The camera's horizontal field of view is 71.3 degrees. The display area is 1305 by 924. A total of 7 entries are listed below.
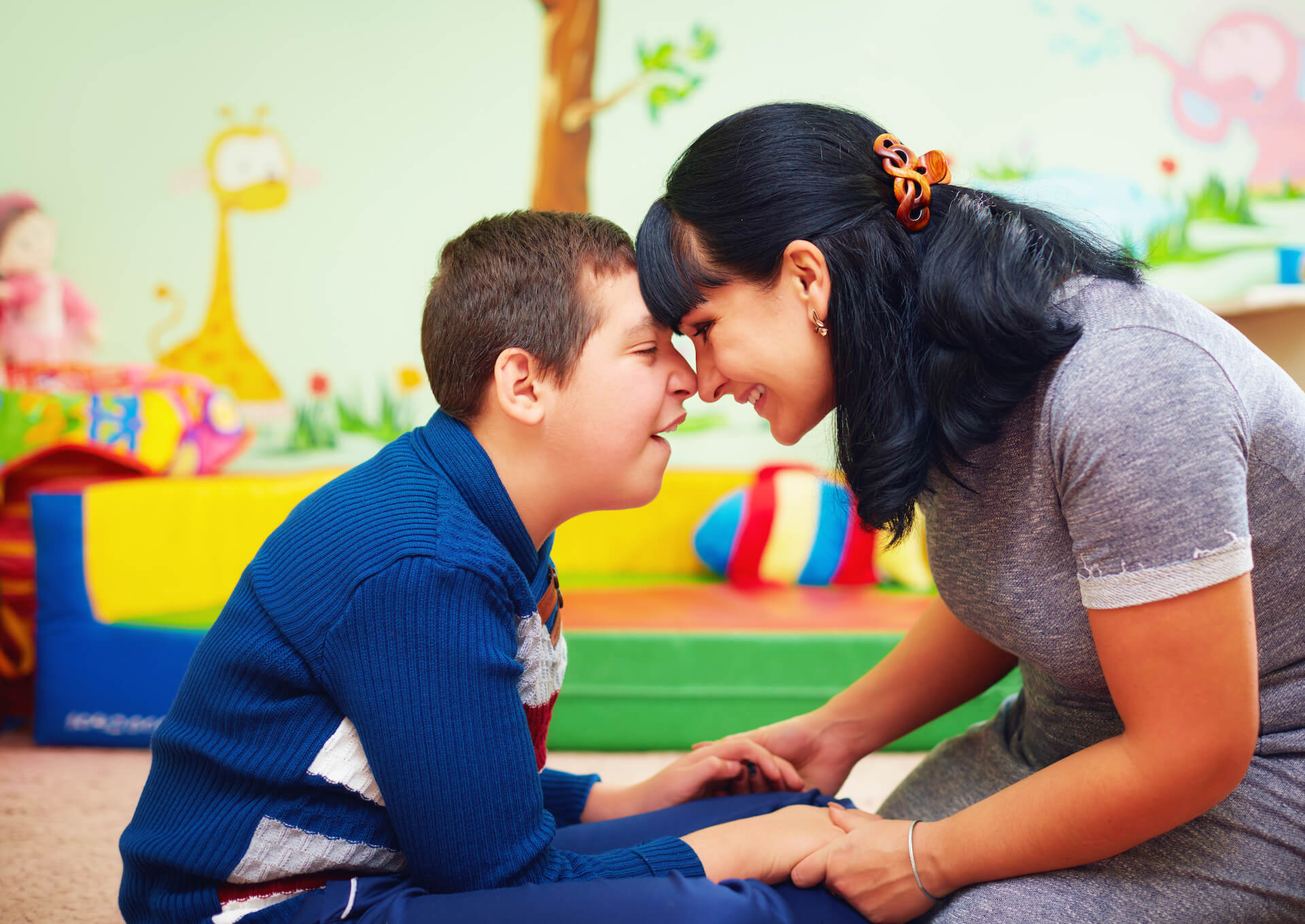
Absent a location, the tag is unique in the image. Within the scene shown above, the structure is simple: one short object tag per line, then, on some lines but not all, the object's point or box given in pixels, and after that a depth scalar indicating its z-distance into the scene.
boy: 0.75
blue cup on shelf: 2.73
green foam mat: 2.02
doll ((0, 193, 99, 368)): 2.75
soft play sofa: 2.03
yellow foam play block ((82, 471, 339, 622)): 2.07
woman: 0.72
